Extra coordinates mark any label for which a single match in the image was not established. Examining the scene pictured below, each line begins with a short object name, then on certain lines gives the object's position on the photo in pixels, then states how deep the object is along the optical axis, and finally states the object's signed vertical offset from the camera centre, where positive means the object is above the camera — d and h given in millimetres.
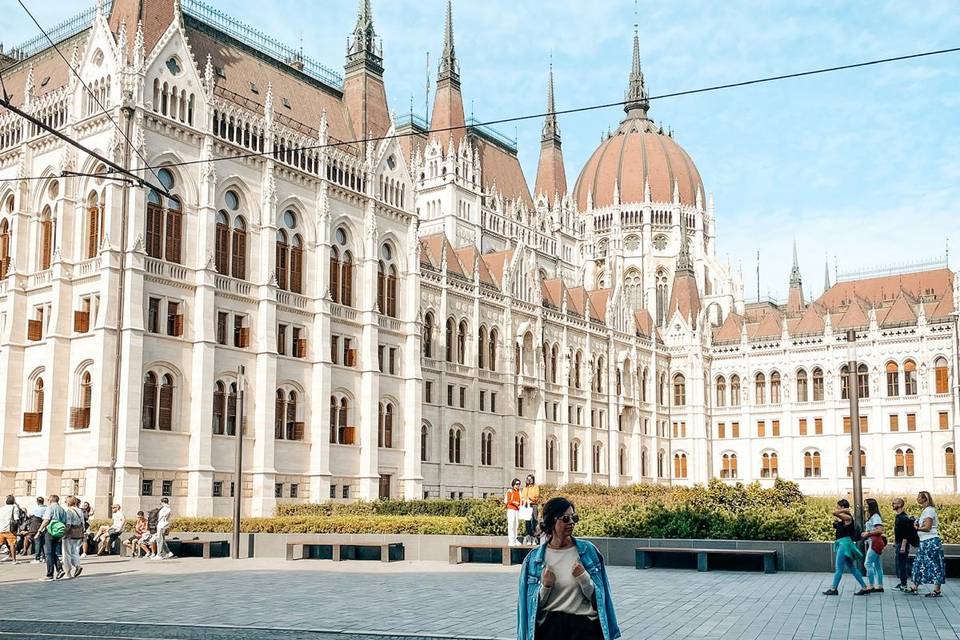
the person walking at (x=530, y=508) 28453 -1446
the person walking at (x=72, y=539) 23750 -1918
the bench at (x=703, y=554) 24734 -2387
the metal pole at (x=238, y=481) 29733 -732
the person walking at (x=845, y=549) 19453 -1761
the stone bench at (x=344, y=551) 29094 -2696
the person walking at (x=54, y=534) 23203 -1734
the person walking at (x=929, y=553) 19219 -1807
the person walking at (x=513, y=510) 27891 -1445
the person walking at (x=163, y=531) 29359 -2116
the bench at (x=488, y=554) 27172 -2597
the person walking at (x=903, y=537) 19516 -1514
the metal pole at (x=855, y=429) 26106 +716
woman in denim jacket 8125 -1052
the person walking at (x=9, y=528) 27578 -1913
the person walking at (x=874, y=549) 19733 -1754
